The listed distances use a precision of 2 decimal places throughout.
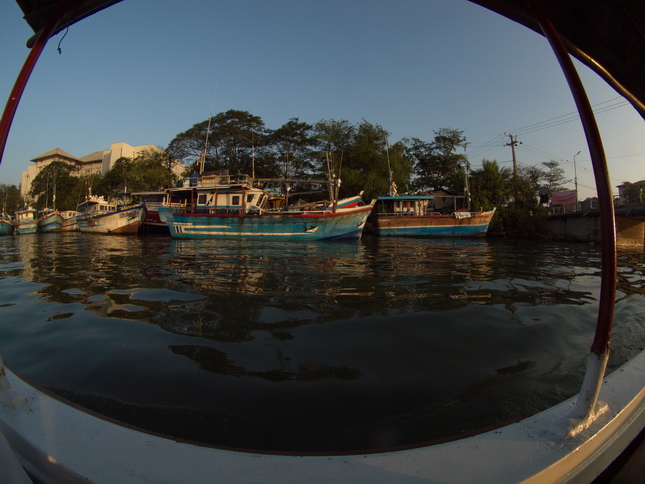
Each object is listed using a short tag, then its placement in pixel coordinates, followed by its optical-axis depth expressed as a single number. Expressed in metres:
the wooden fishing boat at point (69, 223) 29.50
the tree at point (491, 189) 25.45
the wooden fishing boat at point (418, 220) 21.25
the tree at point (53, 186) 46.50
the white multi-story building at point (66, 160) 71.62
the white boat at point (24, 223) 27.58
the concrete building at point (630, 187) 33.56
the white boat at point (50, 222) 28.44
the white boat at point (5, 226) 26.09
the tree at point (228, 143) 30.59
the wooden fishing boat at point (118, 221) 22.08
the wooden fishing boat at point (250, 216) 16.23
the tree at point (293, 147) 31.09
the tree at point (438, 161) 33.44
